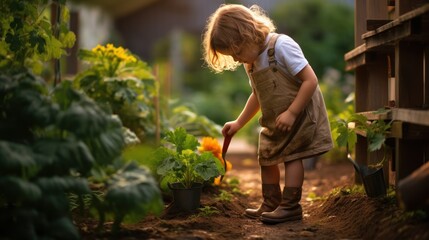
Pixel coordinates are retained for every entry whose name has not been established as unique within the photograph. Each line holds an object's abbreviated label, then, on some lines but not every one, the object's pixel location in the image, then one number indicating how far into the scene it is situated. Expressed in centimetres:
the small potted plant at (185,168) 355
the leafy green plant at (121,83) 480
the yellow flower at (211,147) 431
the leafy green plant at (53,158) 235
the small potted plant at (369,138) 326
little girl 351
